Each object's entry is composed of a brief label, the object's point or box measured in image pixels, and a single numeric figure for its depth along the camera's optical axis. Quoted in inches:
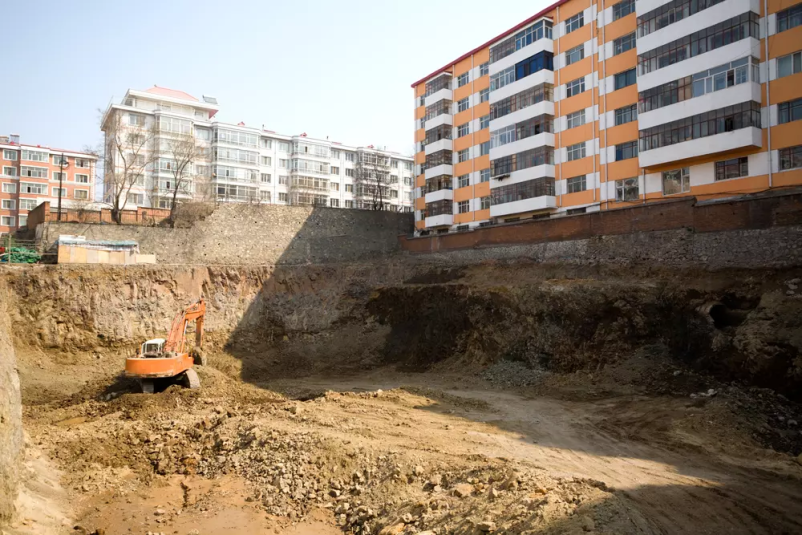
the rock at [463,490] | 401.7
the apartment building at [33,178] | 2532.0
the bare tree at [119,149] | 1630.2
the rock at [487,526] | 339.9
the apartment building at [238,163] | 2059.5
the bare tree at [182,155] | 1664.6
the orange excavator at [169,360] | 742.5
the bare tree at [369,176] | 2754.4
